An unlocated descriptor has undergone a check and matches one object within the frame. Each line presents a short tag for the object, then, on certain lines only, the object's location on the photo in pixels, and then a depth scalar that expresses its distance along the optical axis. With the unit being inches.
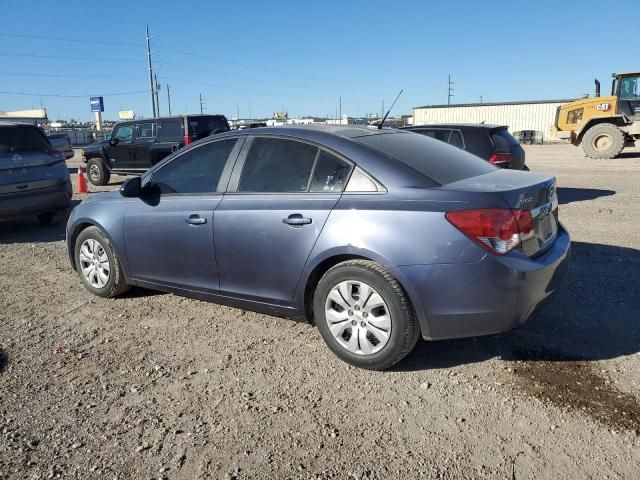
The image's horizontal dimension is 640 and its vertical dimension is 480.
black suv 553.9
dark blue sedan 125.7
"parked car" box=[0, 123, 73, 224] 302.7
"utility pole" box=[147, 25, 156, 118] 2131.9
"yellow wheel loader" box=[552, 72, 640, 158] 765.9
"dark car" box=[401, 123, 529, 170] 348.2
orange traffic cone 535.2
